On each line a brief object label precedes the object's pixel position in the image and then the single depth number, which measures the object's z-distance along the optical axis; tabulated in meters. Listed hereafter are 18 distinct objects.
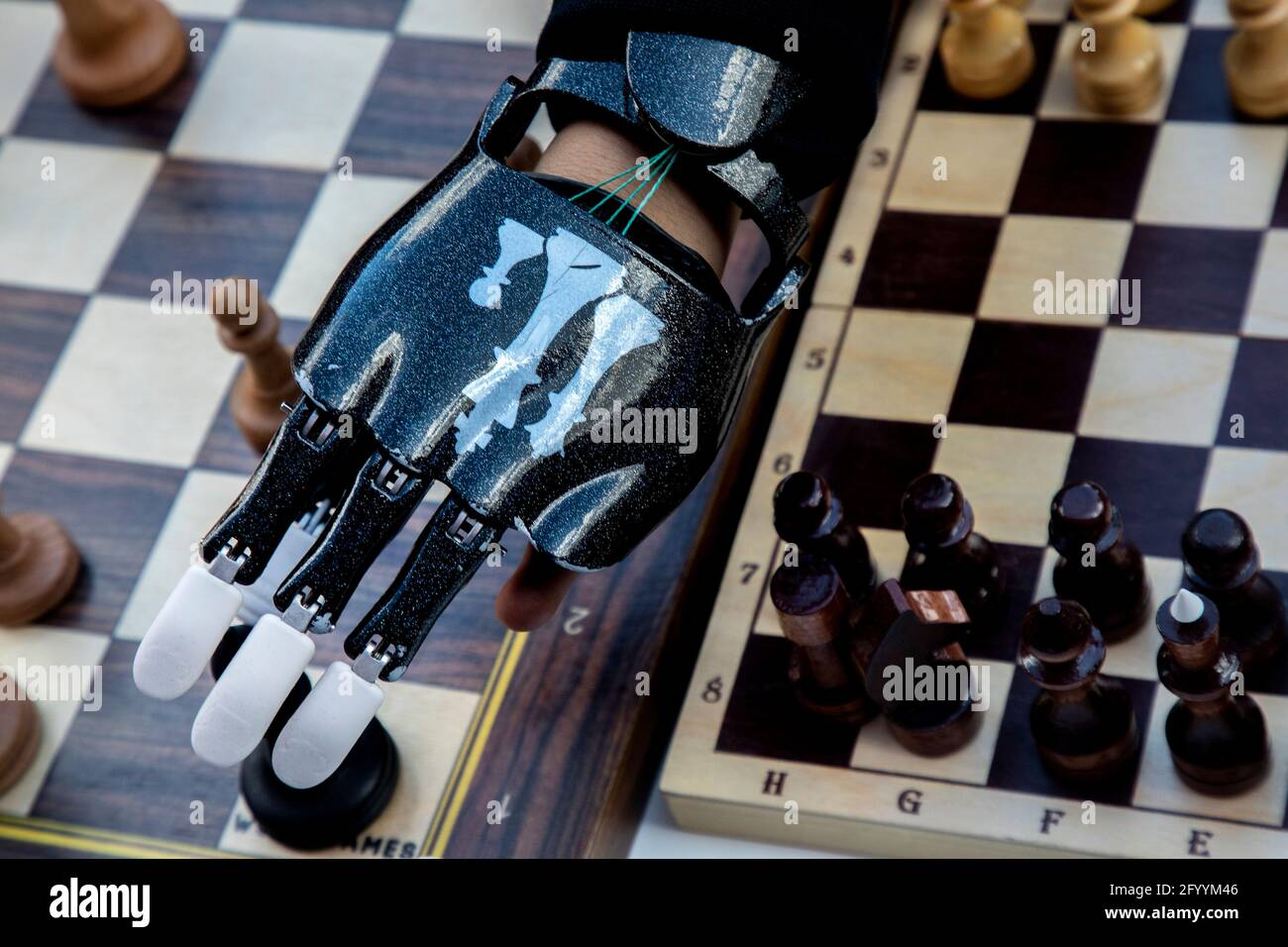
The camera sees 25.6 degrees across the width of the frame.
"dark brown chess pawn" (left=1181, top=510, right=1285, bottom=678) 0.71
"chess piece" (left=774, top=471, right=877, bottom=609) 0.75
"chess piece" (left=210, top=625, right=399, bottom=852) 0.76
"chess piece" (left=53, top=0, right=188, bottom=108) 0.96
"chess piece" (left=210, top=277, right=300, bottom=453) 0.82
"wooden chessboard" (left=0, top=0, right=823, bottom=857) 0.78
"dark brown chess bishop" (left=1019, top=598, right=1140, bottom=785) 0.70
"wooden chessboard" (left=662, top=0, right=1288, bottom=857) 0.75
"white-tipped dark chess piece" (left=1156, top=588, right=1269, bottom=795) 0.69
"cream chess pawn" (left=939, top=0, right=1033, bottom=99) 0.88
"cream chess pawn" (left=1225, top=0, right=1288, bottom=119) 0.83
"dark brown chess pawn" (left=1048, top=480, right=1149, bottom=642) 0.73
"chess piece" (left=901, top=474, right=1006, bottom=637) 0.74
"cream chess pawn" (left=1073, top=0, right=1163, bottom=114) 0.85
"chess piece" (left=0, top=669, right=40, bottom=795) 0.79
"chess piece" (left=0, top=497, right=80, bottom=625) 0.83
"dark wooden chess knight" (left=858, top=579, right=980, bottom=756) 0.72
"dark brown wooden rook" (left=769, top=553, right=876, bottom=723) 0.73
